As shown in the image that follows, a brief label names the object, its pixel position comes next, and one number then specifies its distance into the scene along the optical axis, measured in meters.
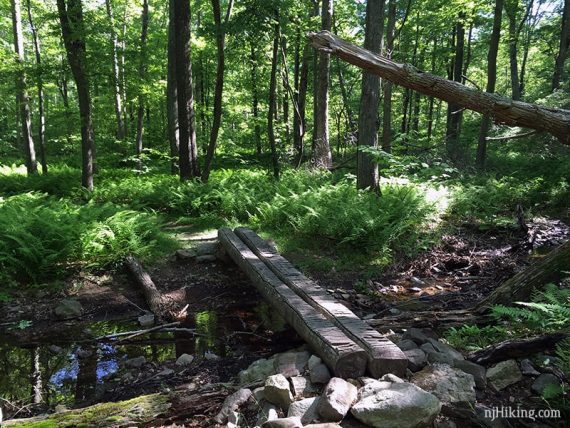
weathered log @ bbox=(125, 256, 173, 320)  6.21
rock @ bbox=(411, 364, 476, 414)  3.21
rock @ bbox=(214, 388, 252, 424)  3.46
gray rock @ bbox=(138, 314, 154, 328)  6.05
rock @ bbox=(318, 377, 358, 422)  3.10
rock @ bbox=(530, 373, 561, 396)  3.23
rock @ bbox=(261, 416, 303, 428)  2.98
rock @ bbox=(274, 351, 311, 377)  3.93
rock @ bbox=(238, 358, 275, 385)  4.15
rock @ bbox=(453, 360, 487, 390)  3.47
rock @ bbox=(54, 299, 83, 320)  6.22
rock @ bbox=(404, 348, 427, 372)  3.78
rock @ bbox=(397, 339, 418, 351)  4.07
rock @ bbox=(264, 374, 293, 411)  3.42
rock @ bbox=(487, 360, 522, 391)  3.45
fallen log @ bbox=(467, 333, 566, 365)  3.61
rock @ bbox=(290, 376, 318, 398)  3.59
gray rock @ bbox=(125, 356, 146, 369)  4.98
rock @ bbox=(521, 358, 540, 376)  3.49
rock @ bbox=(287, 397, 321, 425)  3.17
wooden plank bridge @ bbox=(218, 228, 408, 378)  3.67
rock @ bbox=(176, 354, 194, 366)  4.98
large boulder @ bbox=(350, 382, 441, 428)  2.97
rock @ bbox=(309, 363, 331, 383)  3.71
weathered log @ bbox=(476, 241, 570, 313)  4.75
